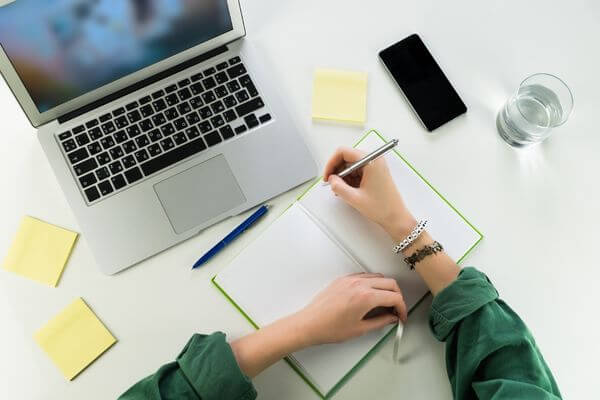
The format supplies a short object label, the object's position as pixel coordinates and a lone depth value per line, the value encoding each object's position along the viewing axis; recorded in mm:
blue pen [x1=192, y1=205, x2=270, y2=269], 785
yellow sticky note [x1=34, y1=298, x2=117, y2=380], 752
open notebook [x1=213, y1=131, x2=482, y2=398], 738
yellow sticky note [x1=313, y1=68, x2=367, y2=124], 862
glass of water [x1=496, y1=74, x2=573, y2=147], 847
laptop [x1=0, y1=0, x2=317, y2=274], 771
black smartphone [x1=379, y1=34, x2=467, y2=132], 865
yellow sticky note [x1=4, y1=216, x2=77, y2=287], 786
